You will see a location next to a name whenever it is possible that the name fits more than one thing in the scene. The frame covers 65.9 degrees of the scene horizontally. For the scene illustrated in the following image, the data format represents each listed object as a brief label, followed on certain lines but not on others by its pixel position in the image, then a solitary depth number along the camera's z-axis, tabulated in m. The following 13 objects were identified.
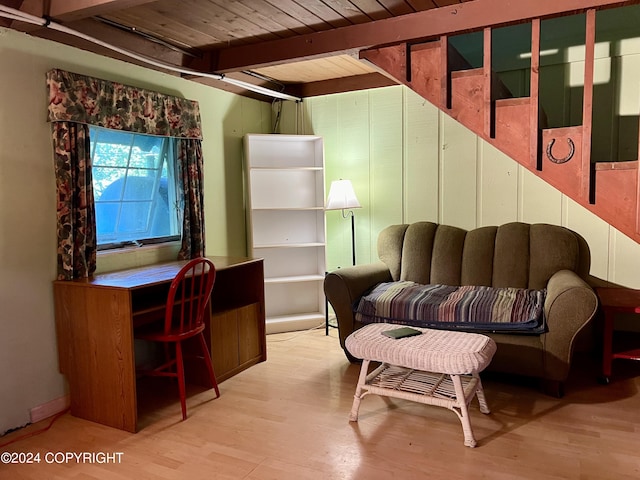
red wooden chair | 2.71
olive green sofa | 2.78
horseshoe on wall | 2.38
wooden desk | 2.58
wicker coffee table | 2.36
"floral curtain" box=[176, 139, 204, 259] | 3.64
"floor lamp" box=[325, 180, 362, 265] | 4.10
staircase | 2.29
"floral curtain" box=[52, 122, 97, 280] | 2.79
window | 3.24
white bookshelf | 4.41
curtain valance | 2.76
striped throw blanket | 2.93
